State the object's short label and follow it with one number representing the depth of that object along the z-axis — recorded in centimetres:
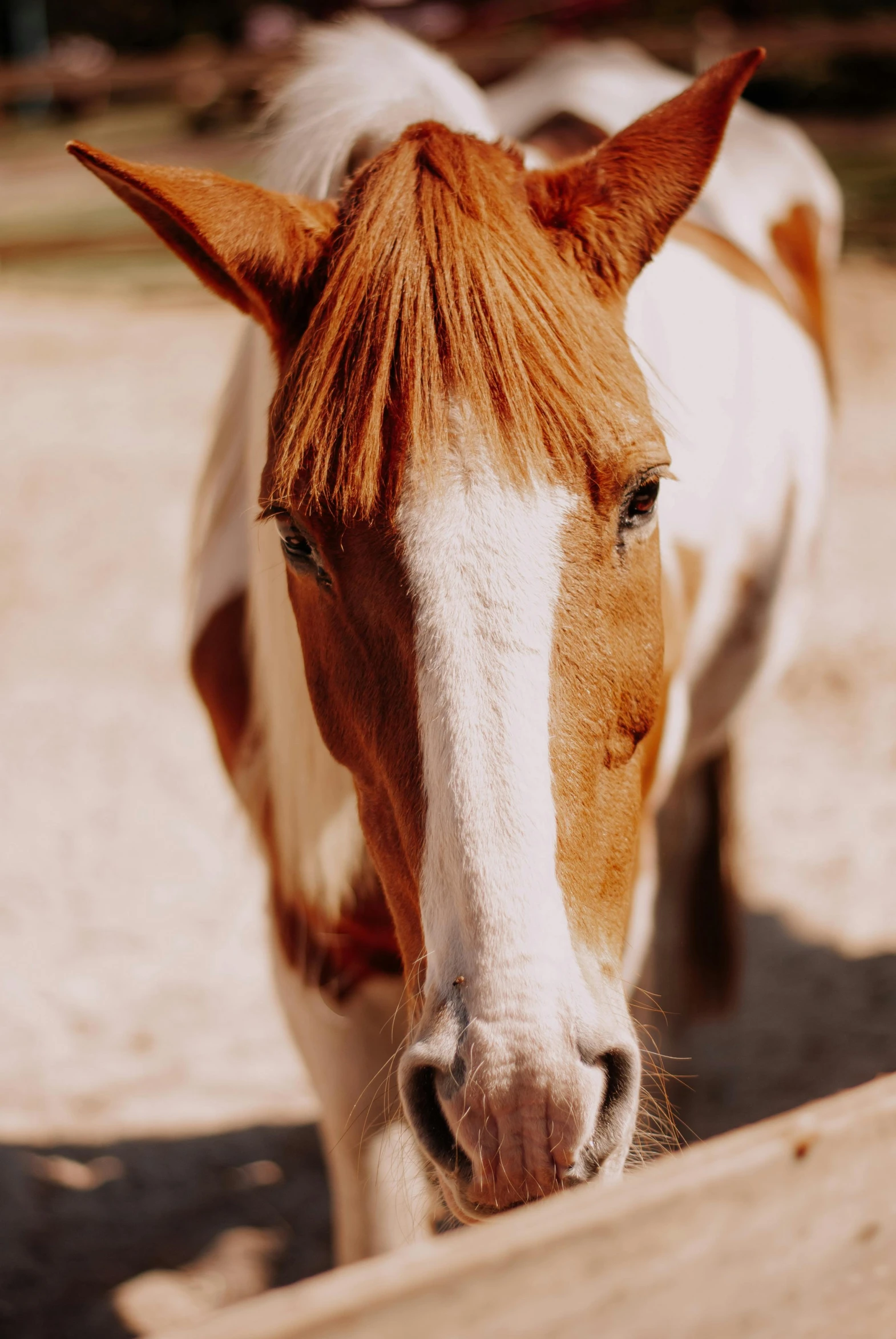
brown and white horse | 295
